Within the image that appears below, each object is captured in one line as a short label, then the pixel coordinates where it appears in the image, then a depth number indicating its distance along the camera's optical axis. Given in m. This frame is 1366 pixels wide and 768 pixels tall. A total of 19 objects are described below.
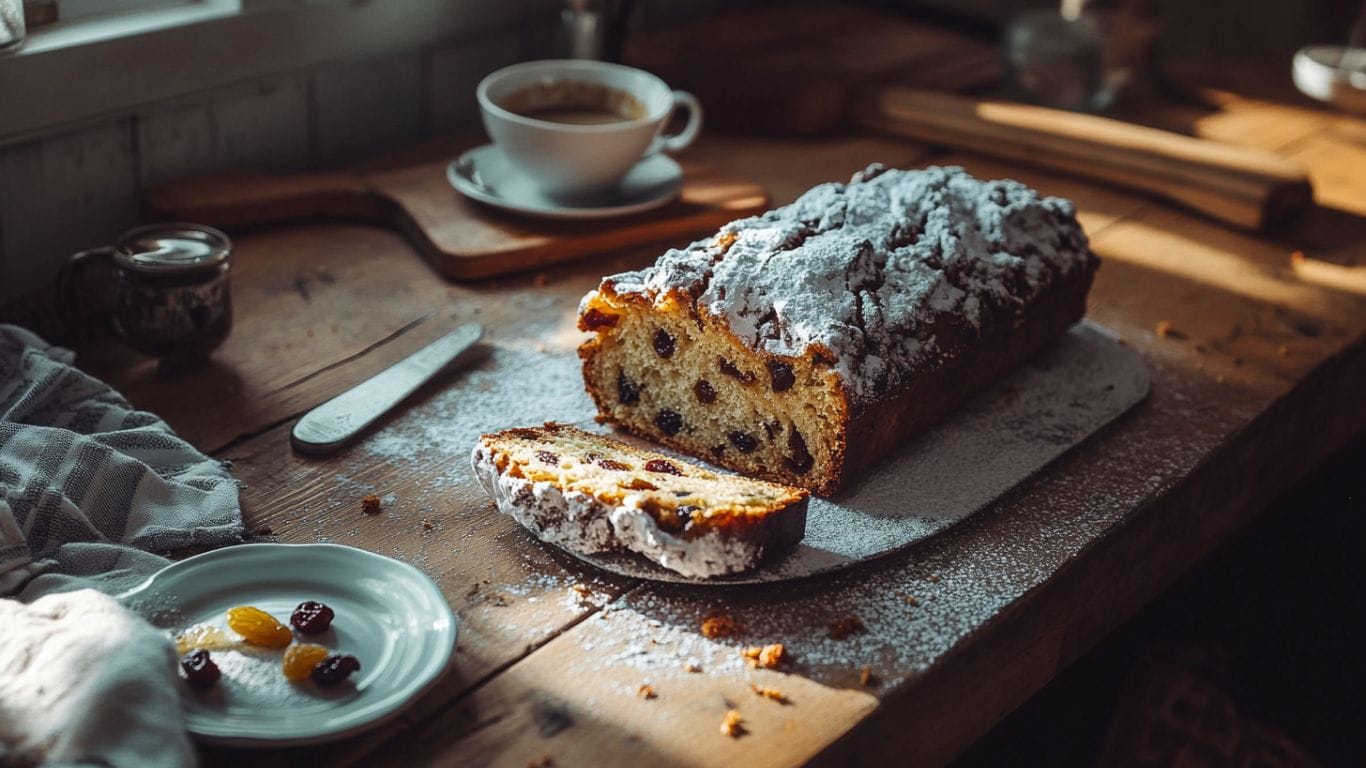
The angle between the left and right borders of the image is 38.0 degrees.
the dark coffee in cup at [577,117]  1.05
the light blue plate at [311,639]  0.71
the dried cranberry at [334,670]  0.73
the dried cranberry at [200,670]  0.72
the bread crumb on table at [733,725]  0.72
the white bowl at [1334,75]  1.30
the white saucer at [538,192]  1.07
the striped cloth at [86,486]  0.77
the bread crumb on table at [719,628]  0.77
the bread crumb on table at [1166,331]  1.02
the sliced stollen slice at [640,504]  0.78
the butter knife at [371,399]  0.87
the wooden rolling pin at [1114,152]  1.15
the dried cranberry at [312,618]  0.75
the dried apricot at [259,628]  0.74
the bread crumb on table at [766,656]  0.76
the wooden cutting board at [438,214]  1.04
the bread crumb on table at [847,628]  0.77
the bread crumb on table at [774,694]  0.74
